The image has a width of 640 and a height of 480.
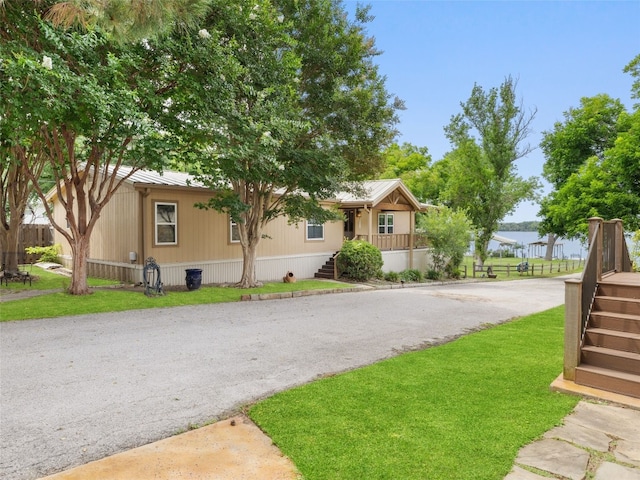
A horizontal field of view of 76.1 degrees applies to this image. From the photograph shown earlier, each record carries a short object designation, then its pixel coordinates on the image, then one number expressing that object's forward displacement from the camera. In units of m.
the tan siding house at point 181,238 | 13.27
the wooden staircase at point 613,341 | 4.59
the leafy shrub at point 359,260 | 17.45
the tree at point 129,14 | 6.04
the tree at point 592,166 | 22.55
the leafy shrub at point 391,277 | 18.93
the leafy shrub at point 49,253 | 18.28
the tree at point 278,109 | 10.16
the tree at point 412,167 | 36.81
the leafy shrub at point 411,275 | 19.61
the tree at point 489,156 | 26.62
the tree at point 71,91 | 7.28
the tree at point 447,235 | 21.38
